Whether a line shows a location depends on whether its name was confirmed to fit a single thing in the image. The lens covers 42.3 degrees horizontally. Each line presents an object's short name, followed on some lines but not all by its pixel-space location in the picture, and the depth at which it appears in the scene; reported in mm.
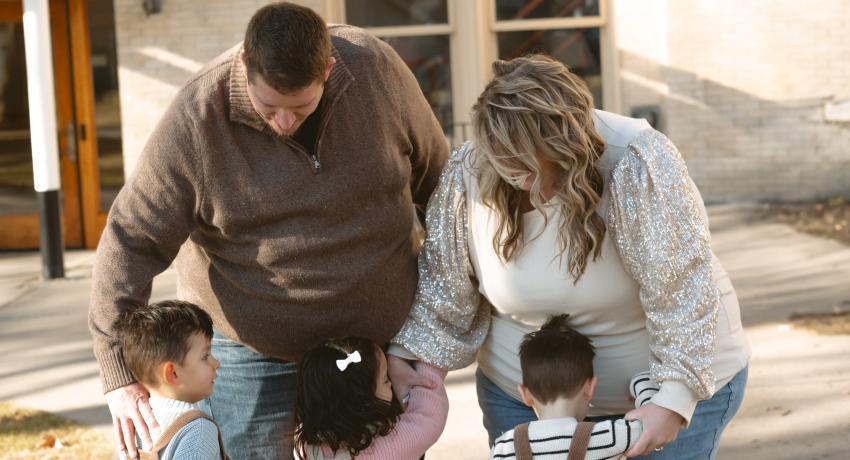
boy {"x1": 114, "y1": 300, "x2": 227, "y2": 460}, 2916
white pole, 9156
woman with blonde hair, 2691
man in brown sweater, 2896
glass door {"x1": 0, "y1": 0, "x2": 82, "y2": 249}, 10594
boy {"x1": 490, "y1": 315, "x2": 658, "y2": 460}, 2818
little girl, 2955
